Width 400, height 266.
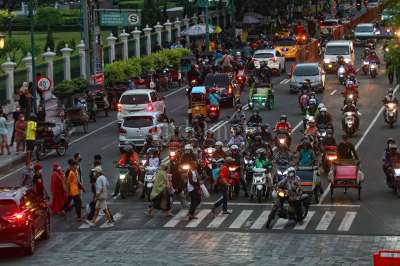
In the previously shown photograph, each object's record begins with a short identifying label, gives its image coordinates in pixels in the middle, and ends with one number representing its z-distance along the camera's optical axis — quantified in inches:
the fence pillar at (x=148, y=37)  3061.8
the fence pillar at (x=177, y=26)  3414.9
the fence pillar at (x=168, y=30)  3322.6
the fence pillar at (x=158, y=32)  3198.8
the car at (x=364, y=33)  3471.0
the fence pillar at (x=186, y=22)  3565.5
